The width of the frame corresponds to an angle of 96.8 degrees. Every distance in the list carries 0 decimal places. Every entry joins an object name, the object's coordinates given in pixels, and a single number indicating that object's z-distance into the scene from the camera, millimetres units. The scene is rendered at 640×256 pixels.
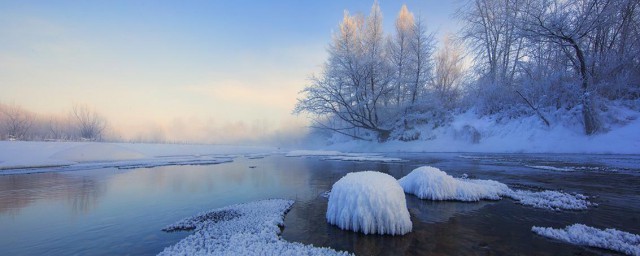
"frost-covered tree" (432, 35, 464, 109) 34031
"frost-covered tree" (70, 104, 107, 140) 37353
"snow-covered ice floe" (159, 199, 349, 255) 3010
